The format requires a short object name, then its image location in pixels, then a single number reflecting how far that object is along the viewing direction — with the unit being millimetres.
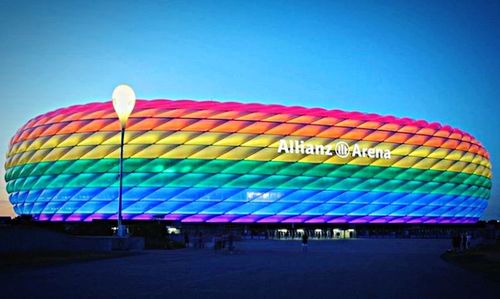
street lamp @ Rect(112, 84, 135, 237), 26734
